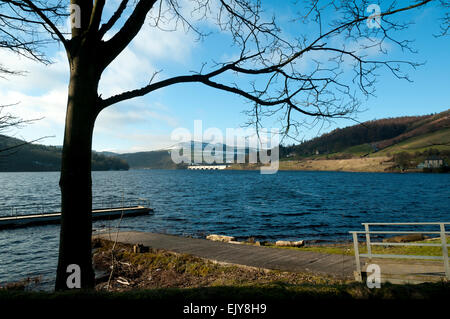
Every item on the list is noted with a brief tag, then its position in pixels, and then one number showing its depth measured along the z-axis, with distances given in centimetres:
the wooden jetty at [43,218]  2652
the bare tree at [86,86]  401
